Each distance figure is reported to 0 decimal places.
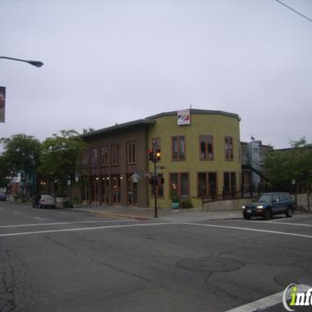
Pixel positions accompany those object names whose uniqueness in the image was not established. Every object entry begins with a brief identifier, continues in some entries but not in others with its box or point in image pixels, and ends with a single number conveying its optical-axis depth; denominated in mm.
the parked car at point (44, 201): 42406
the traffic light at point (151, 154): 27516
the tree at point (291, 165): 37156
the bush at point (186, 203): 33469
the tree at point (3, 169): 60125
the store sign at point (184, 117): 34406
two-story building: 34500
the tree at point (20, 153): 60062
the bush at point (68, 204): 42197
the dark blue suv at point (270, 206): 24641
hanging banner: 16292
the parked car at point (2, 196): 76225
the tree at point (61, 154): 42719
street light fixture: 17495
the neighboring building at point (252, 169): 40125
